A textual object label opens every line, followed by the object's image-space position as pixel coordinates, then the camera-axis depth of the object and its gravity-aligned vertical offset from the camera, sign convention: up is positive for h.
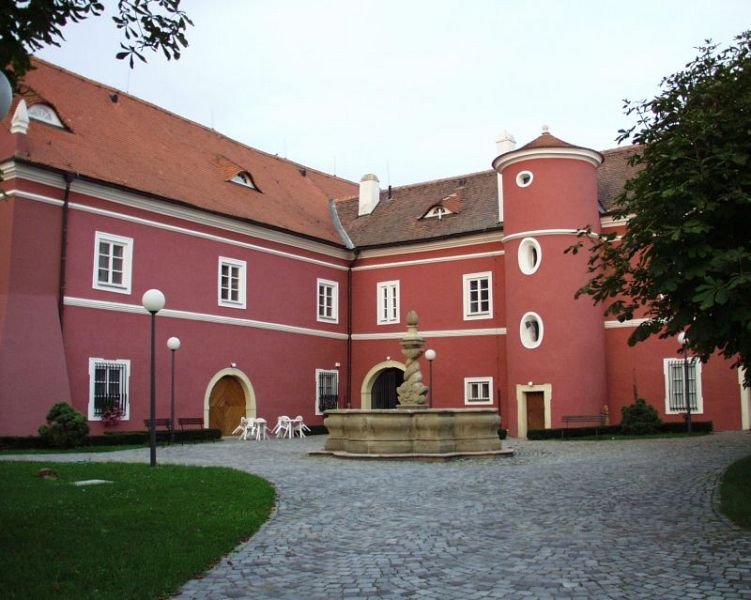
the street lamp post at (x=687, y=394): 23.91 +0.04
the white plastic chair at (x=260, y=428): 25.51 -0.95
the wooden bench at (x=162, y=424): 23.44 -0.73
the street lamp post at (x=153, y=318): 13.94 +1.38
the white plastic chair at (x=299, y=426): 27.39 -0.95
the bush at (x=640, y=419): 24.61 -0.70
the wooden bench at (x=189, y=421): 23.81 -0.67
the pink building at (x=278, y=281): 21.91 +3.74
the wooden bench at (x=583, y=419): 25.97 -0.73
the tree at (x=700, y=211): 8.15 +1.92
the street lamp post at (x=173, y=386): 22.50 +0.34
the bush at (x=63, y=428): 19.45 -0.70
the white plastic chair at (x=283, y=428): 27.00 -0.98
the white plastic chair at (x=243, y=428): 25.50 -0.95
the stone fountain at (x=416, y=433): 16.88 -0.75
